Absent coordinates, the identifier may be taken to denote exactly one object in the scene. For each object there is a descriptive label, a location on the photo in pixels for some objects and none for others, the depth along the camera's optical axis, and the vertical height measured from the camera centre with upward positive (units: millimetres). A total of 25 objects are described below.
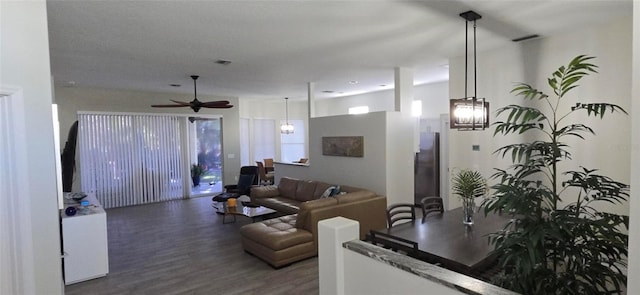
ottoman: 4023 -1290
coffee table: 5741 -1267
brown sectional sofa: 4074 -1183
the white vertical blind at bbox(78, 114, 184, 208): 7402 -384
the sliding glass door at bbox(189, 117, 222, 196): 8930 -303
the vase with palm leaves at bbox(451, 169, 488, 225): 3217 -542
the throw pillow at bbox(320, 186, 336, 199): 5591 -918
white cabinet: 3773 -1179
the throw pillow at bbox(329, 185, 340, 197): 5577 -896
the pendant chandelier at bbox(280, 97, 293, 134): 10211 +302
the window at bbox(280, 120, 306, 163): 11148 -196
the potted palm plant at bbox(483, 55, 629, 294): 1583 -493
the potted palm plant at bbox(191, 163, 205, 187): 8859 -872
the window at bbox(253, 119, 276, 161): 10477 -13
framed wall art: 5918 -171
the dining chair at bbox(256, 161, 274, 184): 9570 -1090
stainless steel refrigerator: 6859 -656
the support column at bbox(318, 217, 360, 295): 2314 -778
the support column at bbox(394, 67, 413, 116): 5523 +762
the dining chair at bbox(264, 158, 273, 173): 10134 -804
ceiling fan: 5598 +586
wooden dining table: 2428 -881
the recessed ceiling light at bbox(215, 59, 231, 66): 4829 +1131
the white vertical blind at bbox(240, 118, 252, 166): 10141 -125
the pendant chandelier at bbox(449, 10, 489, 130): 3070 +201
